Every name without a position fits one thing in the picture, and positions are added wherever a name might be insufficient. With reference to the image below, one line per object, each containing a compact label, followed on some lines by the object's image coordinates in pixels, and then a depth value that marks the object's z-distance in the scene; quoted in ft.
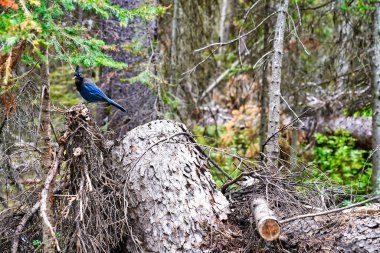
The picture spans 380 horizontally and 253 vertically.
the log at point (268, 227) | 23.79
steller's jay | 32.76
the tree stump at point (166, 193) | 28.25
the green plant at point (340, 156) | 59.93
